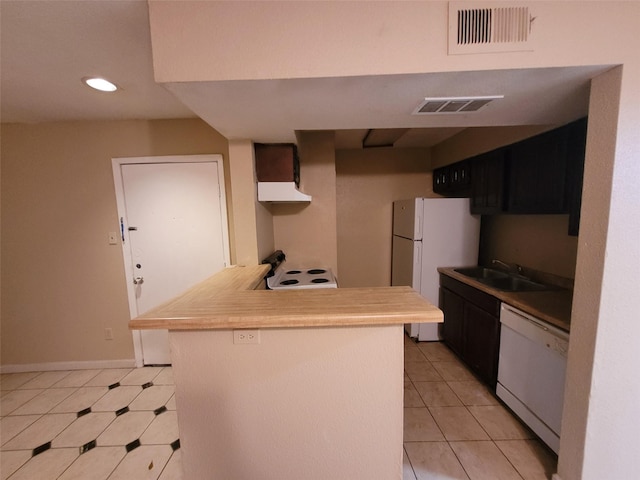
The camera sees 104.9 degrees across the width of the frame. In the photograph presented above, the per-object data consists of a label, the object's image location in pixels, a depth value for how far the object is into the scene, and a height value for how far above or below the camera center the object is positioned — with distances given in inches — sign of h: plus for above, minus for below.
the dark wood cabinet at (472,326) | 81.1 -42.2
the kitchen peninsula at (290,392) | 43.9 -32.0
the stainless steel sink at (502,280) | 89.4 -26.7
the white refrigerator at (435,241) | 111.9 -12.6
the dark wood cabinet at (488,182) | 93.2 +12.4
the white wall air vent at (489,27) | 38.9 +29.6
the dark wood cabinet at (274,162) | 81.2 +18.2
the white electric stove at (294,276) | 79.8 -22.4
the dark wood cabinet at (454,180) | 112.8 +16.9
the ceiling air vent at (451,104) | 49.2 +23.0
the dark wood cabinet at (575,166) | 64.9 +12.3
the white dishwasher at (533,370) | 60.1 -43.0
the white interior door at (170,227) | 95.0 -3.1
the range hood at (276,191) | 81.5 +8.6
